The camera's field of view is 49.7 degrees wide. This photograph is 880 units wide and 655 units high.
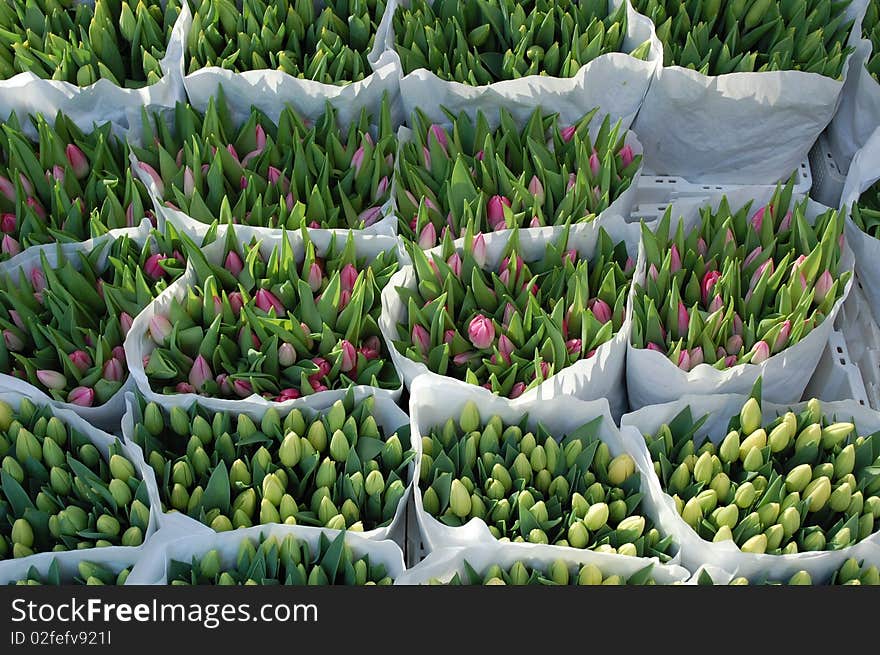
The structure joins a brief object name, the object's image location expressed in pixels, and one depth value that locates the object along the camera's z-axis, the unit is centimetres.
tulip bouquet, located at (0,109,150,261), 148
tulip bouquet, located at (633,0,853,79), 167
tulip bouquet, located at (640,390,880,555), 120
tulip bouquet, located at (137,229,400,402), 133
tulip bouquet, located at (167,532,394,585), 115
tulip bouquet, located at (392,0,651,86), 166
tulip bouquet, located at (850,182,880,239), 156
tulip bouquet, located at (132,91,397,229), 149
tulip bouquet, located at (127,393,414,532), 121
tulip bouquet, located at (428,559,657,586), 116
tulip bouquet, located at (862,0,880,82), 174
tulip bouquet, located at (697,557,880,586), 116
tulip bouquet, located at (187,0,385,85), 165
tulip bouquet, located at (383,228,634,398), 134
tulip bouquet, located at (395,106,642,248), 149
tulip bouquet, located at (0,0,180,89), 164
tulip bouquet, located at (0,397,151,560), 118
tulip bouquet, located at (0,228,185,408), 133
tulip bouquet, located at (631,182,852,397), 137
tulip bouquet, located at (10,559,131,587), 114
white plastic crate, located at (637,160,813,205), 176
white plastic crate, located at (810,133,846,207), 178
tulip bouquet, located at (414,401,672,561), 121
